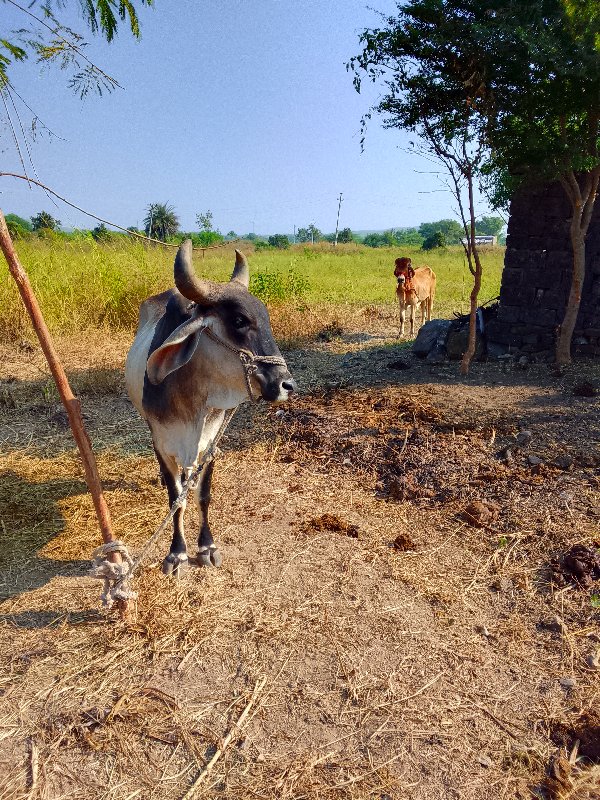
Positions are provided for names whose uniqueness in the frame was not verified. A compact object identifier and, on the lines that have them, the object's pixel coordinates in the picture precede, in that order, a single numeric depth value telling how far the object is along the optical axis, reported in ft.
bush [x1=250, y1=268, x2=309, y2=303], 36.01
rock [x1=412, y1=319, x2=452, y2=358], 26.48
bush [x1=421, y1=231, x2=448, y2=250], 118.52
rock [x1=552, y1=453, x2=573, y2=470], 14.89
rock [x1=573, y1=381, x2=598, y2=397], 19.57
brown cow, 31.78
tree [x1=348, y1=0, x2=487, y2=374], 20.85
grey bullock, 8.36
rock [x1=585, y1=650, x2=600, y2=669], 8.62
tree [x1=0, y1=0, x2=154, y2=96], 8.00
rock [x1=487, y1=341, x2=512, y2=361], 26.06
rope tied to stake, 8.25
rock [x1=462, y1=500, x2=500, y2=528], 12.85
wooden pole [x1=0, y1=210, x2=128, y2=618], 7.70
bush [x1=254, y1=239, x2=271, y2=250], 143.09
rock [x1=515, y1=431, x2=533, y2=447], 16.30
